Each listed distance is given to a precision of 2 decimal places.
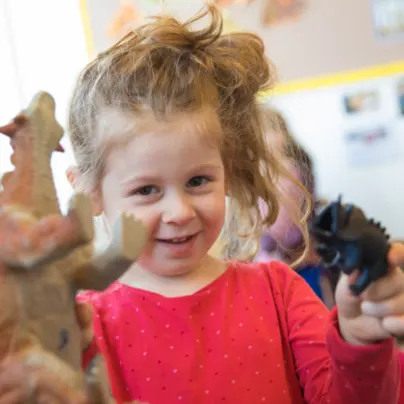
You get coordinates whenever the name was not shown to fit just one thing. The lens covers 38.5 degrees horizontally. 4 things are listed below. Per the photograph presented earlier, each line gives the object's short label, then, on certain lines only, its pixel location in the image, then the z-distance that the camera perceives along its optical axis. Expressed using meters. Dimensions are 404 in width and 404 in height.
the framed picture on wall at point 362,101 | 1.83
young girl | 0.63
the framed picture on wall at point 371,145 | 1.83
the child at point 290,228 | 0.95
